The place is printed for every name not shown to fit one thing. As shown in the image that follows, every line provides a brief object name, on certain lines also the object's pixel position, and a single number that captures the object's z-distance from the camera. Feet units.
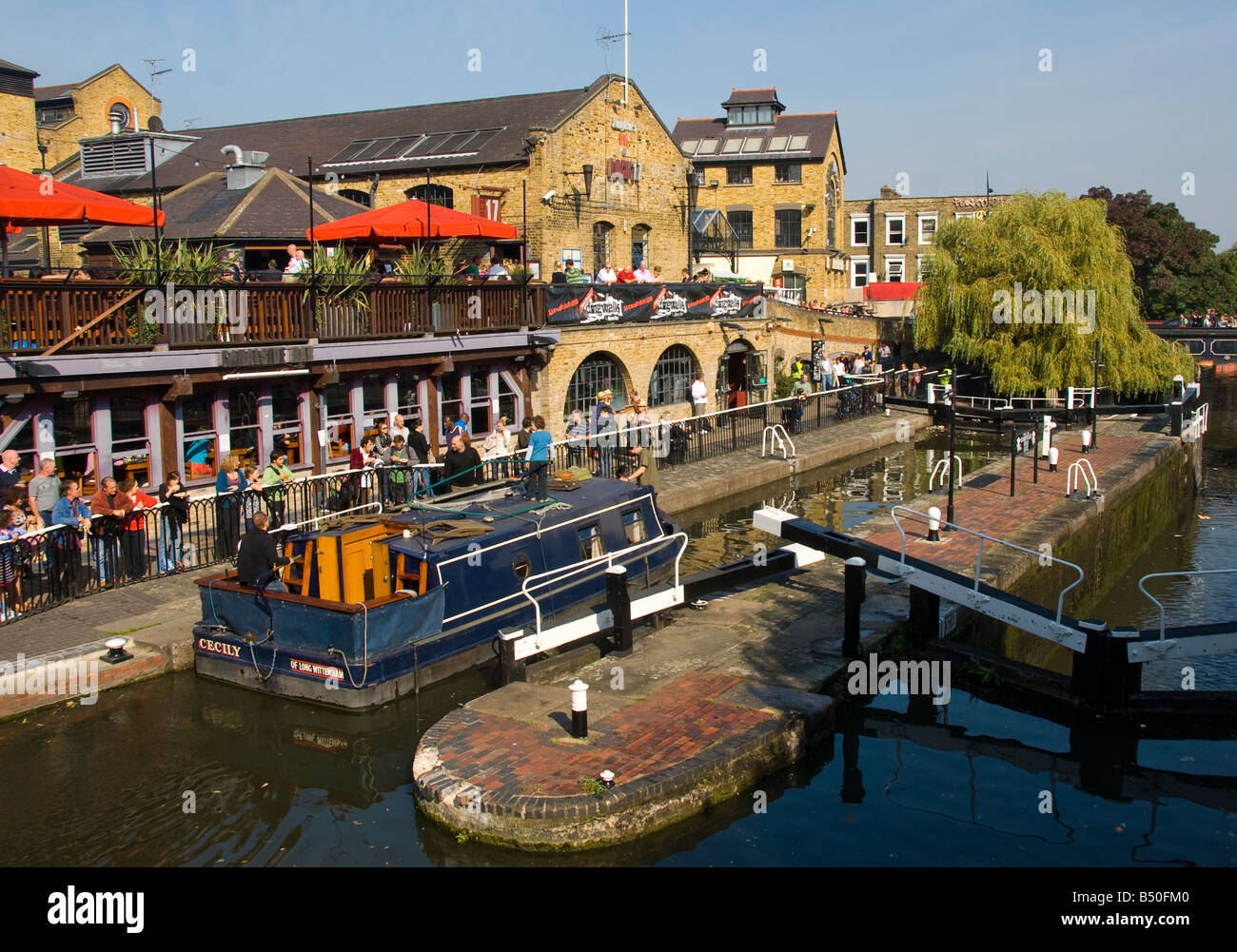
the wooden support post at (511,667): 36.06
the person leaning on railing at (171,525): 47.57
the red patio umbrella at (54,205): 45.16
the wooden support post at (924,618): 40.83
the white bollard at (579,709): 30.42
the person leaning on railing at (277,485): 51.08
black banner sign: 78.59
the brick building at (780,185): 169.58
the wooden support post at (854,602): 38.27
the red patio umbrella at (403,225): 64.23
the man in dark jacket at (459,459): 56.85
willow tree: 104.12
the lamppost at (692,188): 110.32
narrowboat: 36.09
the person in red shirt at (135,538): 46.14
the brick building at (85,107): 126.11
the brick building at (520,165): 90.94
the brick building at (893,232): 197.67
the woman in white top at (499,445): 65.36
